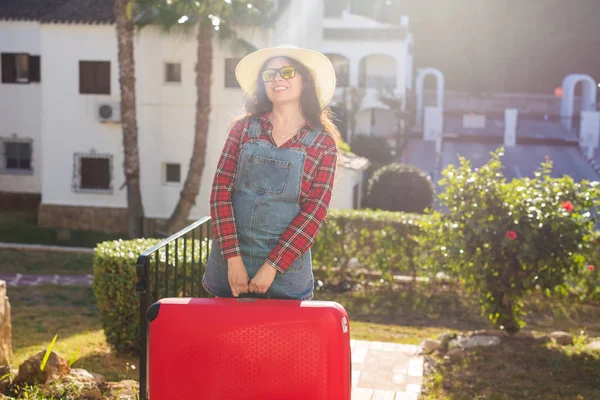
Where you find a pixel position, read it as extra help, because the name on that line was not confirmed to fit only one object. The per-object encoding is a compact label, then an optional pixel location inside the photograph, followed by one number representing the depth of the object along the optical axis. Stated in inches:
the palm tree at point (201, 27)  689.6
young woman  152.2
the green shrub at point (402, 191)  859.4
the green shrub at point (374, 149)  1267.2
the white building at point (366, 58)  1457.9
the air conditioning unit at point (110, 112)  856.9
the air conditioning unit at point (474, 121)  1589.6
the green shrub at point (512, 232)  289.9
